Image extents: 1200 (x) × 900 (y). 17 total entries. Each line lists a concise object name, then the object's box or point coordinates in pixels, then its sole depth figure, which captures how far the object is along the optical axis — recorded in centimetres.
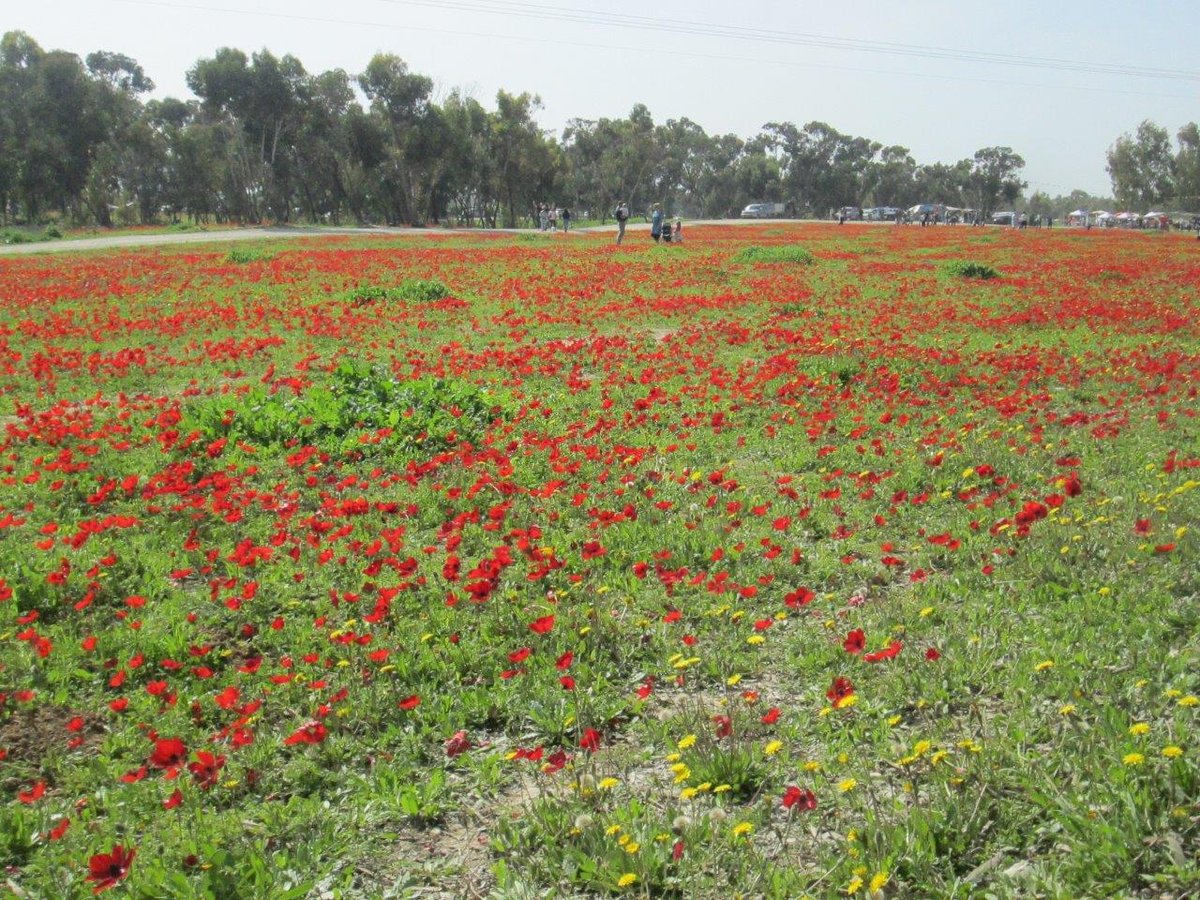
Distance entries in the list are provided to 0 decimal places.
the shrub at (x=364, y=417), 784
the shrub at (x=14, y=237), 3925
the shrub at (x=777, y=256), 2608
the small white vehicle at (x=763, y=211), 10200
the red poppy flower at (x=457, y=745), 364
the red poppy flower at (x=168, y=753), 310
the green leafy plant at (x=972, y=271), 2169
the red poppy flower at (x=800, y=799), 284
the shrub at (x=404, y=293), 1695
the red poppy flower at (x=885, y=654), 355
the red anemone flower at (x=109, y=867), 263
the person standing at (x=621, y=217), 3516
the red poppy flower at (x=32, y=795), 312
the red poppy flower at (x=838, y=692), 338
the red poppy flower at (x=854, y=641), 350
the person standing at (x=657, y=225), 3625
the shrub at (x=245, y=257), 2542
